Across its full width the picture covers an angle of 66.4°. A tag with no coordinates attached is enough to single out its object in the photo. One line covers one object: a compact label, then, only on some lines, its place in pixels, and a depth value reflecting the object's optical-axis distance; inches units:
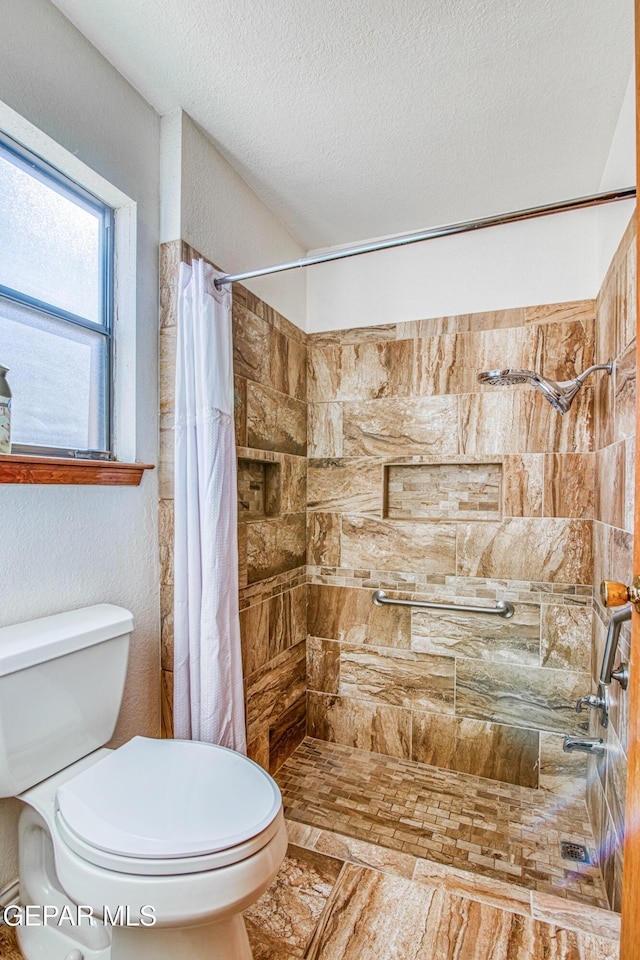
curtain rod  46.6
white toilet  36.1
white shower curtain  59.7
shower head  67.9
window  50.8
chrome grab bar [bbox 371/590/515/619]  81.4
